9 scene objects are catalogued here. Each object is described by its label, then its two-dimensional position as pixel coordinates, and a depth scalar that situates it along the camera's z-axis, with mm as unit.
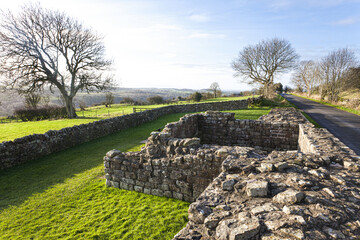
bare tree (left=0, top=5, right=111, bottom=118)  21500
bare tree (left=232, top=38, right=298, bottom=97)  33750
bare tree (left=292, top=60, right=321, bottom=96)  51094
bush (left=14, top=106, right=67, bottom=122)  26984
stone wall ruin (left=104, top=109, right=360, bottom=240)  2359
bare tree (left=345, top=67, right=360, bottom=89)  32312
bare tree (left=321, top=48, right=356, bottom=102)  32312
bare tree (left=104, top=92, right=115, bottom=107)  44984
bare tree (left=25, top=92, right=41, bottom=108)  36812
